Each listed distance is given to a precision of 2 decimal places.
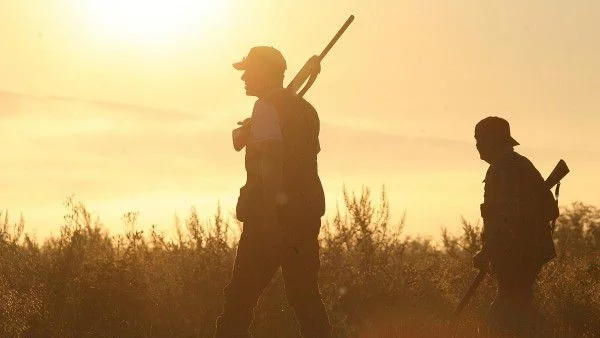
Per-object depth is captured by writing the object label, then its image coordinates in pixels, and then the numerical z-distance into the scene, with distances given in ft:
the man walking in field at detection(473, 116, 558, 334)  52.01
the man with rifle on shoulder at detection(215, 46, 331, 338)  38.68
